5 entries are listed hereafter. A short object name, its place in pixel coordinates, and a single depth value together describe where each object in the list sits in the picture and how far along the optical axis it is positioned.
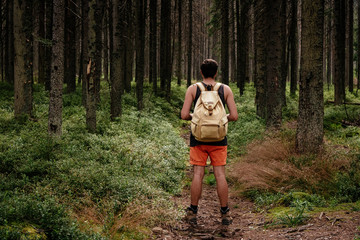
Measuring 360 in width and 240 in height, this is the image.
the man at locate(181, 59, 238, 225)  4.46
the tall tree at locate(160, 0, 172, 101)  19.43
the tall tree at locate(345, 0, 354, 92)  21.08
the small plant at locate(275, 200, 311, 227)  4.15
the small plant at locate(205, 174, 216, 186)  7.45
